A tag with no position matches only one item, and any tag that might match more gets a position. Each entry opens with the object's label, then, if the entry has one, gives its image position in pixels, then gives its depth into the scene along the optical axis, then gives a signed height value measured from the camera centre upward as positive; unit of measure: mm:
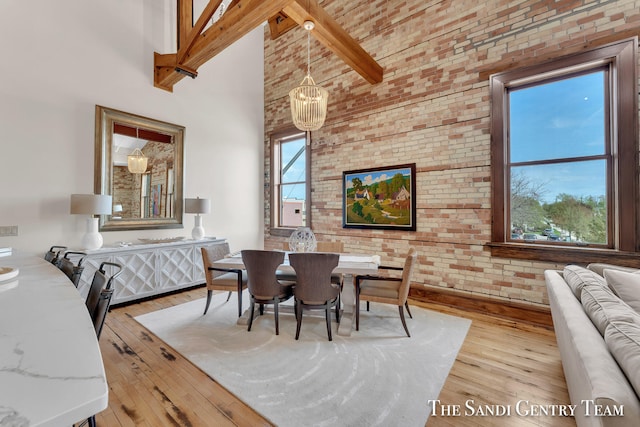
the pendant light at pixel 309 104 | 3238 +1370
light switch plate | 3107 -173
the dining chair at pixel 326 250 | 3205 -460
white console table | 3391 -724
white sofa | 904 -568
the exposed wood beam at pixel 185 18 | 4086 +3003
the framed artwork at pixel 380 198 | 4023 +318
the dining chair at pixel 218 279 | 3148 -759
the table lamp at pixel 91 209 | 3258 +80
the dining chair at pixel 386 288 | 2727 -777
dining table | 2769 -545
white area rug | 1775 -1225
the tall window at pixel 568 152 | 2641 +745
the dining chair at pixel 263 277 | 2693 -614
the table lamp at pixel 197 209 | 4410 +126
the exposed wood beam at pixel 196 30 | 3490 +2548
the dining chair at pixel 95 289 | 1445 -407
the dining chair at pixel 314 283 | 2568 -638
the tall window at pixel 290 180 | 5461 +783
